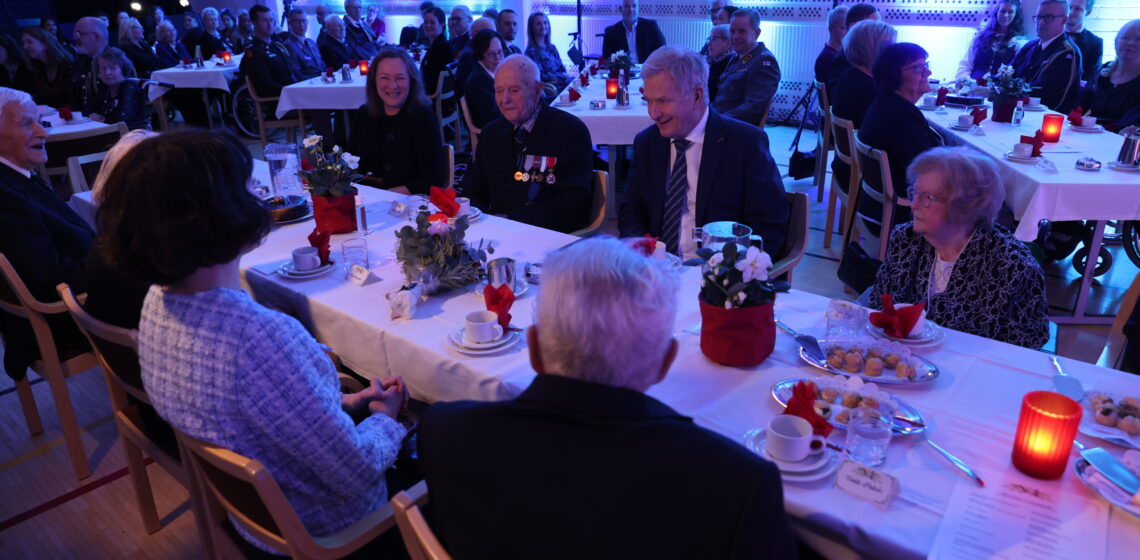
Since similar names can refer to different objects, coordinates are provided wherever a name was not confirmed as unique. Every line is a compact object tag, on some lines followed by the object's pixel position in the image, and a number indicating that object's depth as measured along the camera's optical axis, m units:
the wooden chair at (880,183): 3.51
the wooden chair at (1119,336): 1.90
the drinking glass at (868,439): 1.34
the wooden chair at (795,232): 2.72
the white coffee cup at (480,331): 1.83
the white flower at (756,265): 1.58
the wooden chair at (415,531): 1.04
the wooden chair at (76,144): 5.26
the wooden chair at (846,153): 4.12
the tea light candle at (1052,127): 3.89
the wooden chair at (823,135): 5.54
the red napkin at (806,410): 1.39
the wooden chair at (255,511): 1.27
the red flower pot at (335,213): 2.73
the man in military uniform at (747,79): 5.49
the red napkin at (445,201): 2.48
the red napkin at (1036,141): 3.62
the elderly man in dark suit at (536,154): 3.32
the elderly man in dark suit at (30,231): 2.48
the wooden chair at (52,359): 2.40
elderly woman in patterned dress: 2.11
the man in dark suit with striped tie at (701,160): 2.71
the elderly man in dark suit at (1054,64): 5.82
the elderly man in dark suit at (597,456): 0.94
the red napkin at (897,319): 1.77
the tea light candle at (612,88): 5.78
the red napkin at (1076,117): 4.41
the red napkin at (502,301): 1.89
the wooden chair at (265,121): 7.31
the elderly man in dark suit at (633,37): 8.96
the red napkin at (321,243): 2.40
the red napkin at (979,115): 4.51
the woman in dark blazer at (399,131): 3.78
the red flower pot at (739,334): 1.65
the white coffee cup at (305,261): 2.37
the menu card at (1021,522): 1.11
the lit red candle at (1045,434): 1.24
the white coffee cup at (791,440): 1.31
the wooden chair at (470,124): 5.52
